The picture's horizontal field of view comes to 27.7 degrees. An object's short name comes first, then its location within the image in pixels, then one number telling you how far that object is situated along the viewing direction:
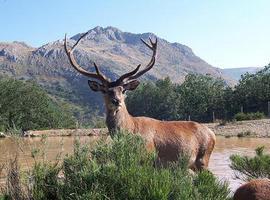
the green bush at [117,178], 6.14
